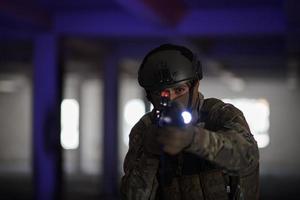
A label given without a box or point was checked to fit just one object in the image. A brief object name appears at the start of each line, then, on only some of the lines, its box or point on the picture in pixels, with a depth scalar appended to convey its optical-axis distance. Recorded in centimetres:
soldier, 234
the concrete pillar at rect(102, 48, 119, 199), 1239
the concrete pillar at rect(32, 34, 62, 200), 896
